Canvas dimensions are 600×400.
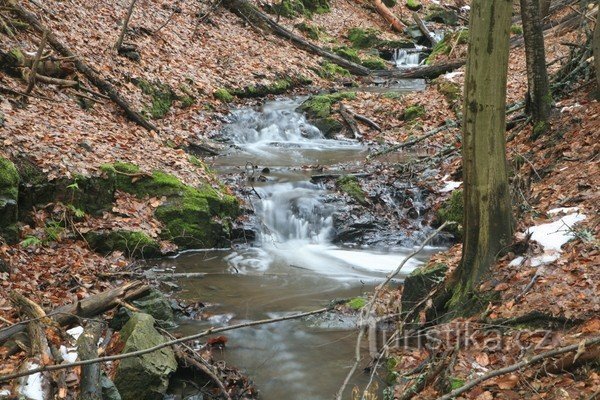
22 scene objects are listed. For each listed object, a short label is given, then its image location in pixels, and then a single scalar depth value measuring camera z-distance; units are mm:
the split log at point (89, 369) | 4555
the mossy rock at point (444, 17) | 28250
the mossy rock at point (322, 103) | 15436
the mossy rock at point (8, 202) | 7281
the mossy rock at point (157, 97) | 12962
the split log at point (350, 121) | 14367
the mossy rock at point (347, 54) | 21312
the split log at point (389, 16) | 26266
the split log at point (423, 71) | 18188
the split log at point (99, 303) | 5660
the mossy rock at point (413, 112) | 14489
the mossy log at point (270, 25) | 20047
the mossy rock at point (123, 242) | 8188
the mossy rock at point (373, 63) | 21562
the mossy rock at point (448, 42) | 19516
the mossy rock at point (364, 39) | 23547
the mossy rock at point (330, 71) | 19509
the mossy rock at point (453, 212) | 9367
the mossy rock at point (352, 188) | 10531
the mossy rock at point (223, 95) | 15421
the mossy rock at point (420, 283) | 5980
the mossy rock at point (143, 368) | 5031
